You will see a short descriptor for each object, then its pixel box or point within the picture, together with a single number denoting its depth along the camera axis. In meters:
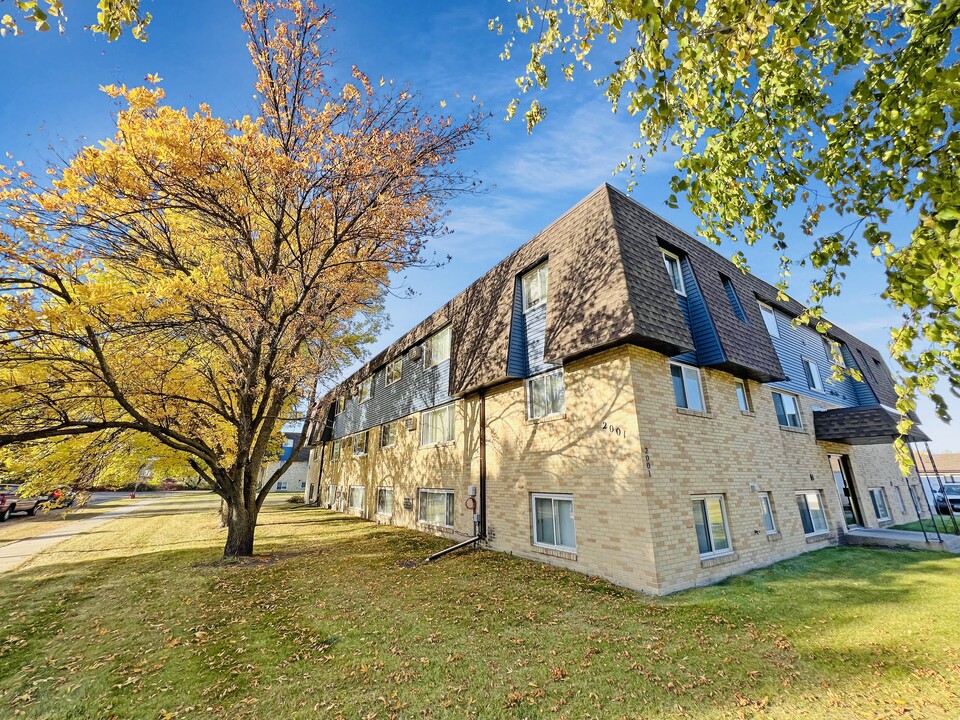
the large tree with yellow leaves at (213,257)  8.65
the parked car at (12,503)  22.00
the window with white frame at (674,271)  12.23
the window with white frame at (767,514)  11.76
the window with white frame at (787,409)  14.66
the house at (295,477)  60.34
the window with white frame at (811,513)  13.55
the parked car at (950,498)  23.36
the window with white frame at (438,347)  17.67
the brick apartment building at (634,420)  9.41
